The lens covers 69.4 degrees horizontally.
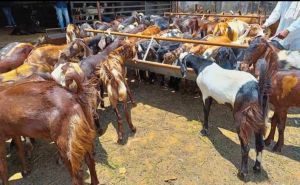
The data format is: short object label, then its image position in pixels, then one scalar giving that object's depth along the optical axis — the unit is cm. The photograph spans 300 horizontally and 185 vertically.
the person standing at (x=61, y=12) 897
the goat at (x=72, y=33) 597
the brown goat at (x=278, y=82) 313
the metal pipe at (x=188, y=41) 376
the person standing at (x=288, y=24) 365
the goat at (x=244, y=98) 279
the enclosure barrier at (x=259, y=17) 685
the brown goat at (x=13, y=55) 449
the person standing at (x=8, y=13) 1003
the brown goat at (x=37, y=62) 362
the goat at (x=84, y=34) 606
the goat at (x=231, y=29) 564
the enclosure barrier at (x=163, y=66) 406
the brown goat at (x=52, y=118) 234
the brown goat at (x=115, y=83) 379
